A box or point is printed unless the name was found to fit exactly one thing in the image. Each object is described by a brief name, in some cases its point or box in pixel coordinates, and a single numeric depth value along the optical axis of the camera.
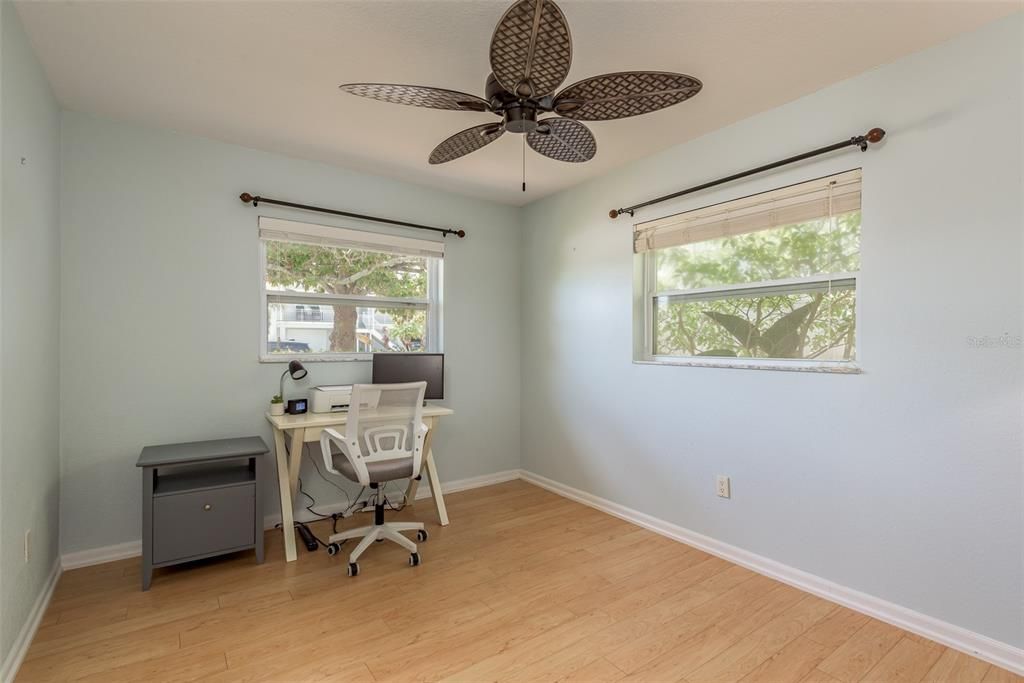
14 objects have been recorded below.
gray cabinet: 2.37
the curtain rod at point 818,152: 2.12
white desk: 2.74
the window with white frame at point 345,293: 3.22
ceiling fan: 1.40
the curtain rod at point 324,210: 3.01
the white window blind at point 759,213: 2.29
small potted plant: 3.01
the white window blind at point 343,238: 3.16
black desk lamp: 3.12
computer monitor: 3.38
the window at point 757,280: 2.35
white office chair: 2.55
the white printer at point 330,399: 3.06
